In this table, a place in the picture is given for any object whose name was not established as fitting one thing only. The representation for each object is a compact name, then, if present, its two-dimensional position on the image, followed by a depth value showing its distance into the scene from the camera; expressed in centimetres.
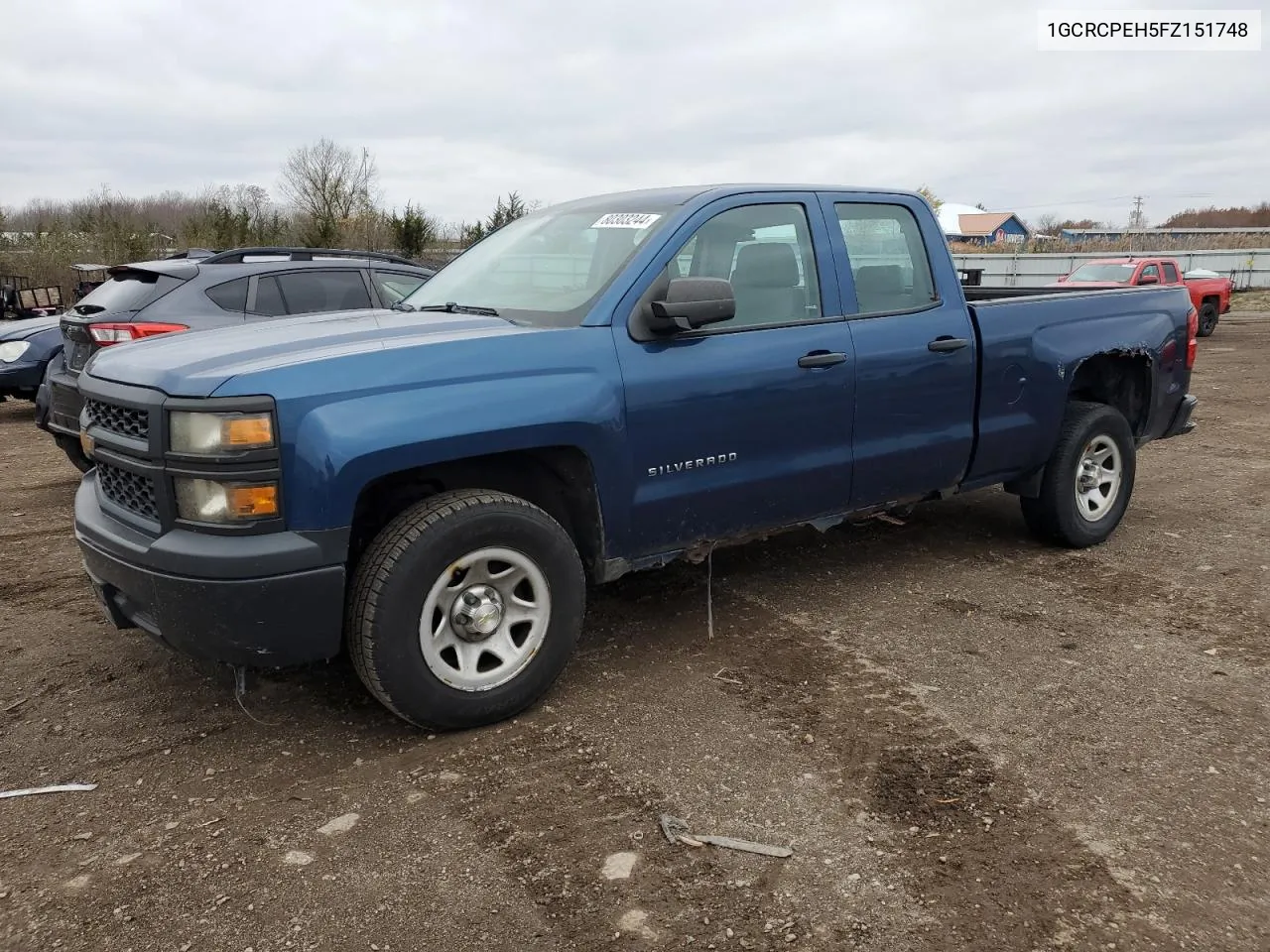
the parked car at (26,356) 906
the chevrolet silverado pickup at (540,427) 299
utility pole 7956
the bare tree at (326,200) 2847
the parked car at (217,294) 674
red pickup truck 1841
